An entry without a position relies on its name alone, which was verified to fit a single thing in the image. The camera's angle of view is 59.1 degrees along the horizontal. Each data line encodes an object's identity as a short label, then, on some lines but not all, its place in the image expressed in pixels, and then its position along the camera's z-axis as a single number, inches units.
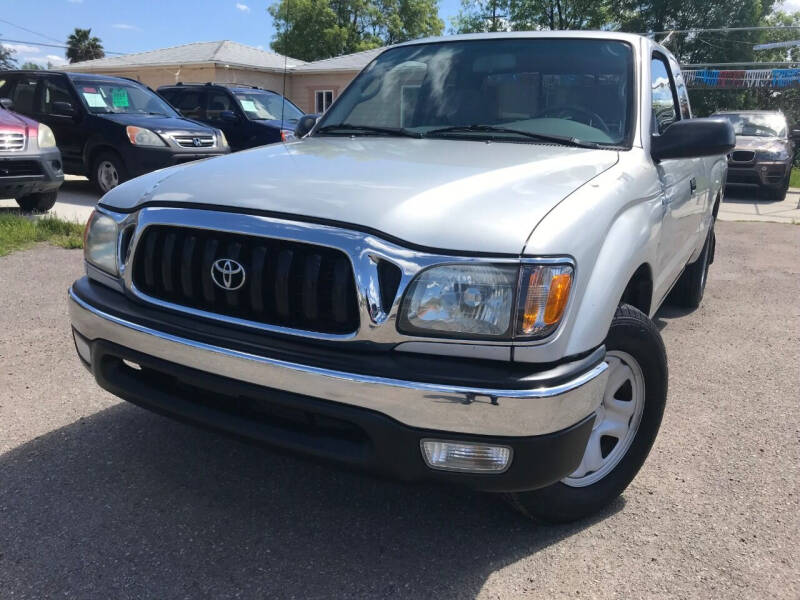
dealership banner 812.0
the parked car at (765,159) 530.0
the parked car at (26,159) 294.8
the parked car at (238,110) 469.1
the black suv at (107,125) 371.2
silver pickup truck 76.6
